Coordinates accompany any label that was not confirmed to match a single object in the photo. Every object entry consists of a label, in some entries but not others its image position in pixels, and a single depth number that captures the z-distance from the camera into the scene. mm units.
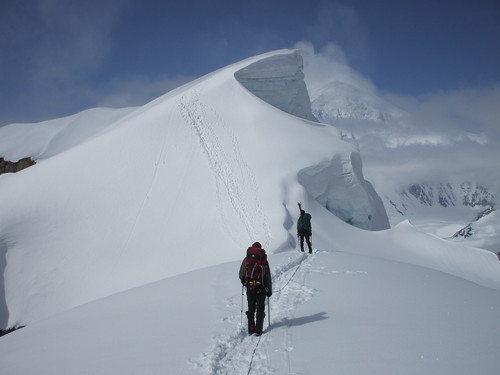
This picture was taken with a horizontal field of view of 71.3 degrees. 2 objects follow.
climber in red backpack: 5656
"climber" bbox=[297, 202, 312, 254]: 12617
